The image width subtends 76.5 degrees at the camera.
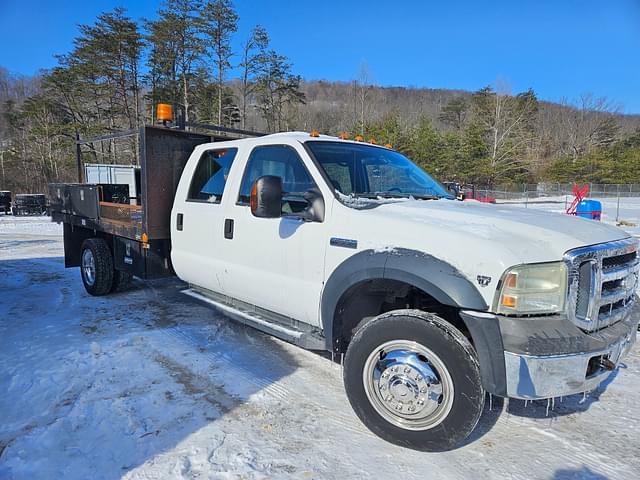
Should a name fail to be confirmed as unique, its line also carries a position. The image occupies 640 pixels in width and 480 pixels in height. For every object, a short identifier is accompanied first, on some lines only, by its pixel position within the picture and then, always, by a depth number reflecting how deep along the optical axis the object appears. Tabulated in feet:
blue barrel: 35.44
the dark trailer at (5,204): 74.49
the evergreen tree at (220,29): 111.04
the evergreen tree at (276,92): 127.65
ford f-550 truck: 7.29
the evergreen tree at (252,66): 122.42
